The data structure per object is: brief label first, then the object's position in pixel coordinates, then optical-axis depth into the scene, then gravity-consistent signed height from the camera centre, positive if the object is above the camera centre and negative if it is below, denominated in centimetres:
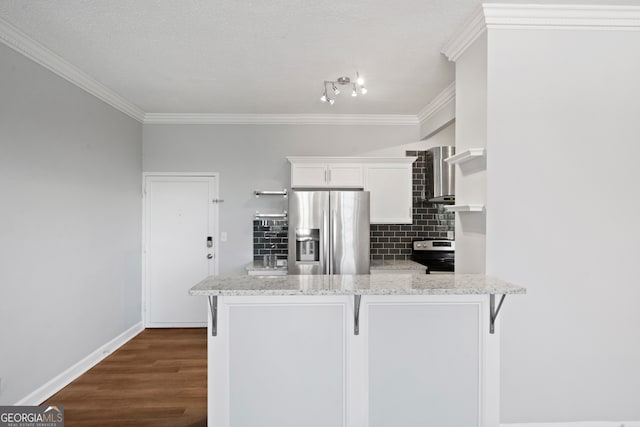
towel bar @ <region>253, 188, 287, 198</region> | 434 +26
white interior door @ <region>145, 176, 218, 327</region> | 452 -40
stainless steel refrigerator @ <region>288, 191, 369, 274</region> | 382 -15
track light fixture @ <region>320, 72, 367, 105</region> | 321 +123
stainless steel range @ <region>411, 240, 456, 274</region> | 424 -50
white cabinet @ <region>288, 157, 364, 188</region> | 417 +48
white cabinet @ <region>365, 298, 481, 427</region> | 196 -83
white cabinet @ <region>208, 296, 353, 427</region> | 191 -80
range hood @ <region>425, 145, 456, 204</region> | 395 +43
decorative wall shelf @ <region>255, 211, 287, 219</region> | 441 -3
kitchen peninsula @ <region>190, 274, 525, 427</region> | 191 -78
